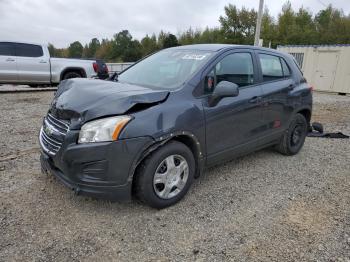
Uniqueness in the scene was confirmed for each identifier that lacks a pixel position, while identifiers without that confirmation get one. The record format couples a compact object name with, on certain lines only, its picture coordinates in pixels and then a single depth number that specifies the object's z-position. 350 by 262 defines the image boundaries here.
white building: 15.04
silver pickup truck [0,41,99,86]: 10.52
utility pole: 15.74
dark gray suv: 2.68
